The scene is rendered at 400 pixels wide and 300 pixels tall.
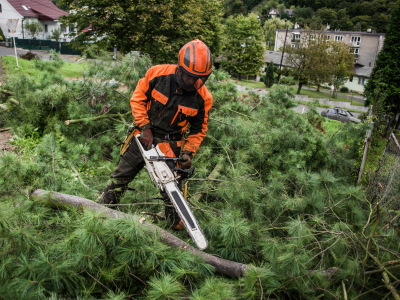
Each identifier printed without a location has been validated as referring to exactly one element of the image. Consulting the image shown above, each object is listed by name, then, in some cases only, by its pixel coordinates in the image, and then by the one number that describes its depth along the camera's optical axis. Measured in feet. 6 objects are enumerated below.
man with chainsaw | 8.29
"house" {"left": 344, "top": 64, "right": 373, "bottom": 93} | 121.80
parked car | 58.85
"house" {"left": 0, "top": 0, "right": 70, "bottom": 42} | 112.78
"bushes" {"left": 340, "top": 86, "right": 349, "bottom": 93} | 121.70
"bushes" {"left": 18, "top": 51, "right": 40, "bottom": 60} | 60.03
